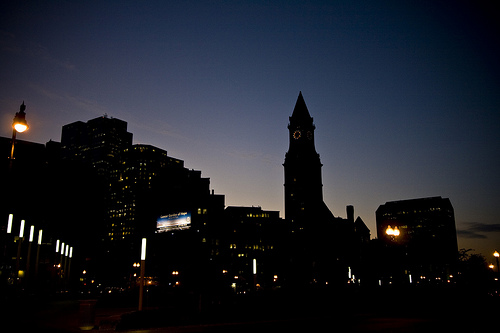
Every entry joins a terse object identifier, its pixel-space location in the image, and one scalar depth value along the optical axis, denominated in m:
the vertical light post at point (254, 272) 39.81
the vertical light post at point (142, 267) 24.76
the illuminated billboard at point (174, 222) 90.75
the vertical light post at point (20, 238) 30.88
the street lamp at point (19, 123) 18.96
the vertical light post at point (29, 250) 37.72
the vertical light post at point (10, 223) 30.64
